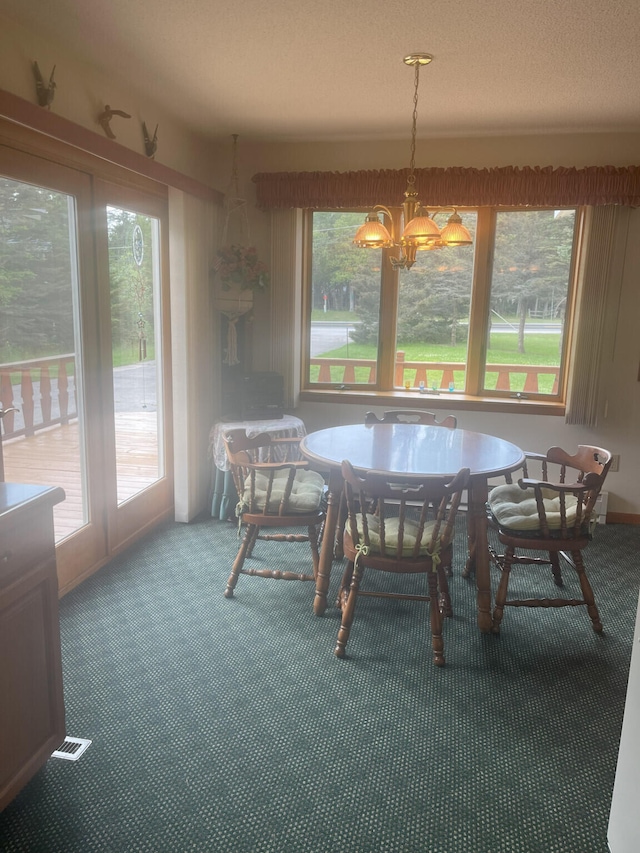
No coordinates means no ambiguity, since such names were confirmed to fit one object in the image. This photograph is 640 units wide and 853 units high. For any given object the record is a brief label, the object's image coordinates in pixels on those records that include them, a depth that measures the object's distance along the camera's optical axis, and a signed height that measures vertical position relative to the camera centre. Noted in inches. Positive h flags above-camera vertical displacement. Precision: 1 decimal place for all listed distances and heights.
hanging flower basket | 155.7 +12.9
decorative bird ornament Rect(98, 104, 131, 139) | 112.5 +36.5
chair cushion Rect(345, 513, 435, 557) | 95.6 -34.4
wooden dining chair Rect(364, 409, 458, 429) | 139.4 -22.1
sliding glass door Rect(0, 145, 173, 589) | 99.5 -6.8
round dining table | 101.8 -23.3
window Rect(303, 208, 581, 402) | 162.2 +4.2
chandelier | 104.7 +16.3
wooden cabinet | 62.2 -35.0
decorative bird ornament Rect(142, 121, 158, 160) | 129.2 +36.5
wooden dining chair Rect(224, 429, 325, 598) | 111.7 -33.7
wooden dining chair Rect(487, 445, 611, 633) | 101.0 -33.2
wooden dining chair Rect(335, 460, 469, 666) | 91.2 -34.0
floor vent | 75.0 -53.8
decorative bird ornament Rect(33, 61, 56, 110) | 95.9 +35.2
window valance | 146.3 +34.5
